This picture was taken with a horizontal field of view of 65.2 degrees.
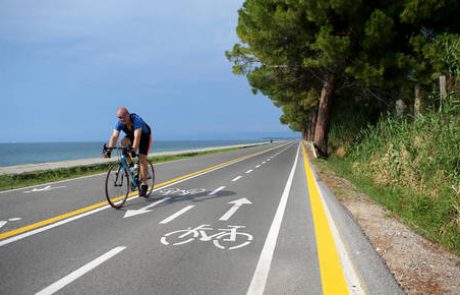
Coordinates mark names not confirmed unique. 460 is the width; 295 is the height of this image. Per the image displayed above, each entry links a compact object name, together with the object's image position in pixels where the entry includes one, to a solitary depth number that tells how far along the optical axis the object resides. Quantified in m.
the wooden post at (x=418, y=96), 12.75
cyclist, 7.22
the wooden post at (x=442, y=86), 9.91
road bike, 7.32
